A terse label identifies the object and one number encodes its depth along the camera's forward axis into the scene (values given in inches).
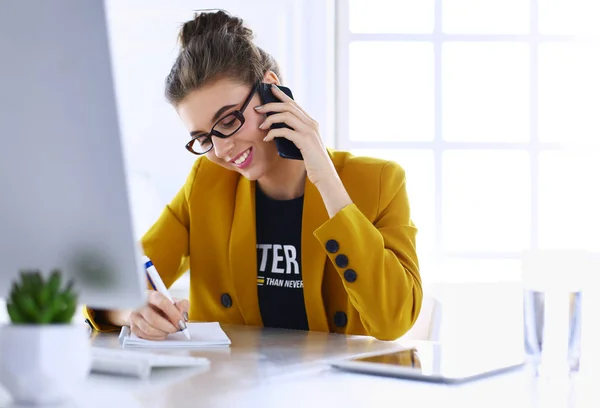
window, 122.5
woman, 75.5
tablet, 60.0
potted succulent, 50.9
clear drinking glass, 60.7
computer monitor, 45.0
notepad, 68.8
